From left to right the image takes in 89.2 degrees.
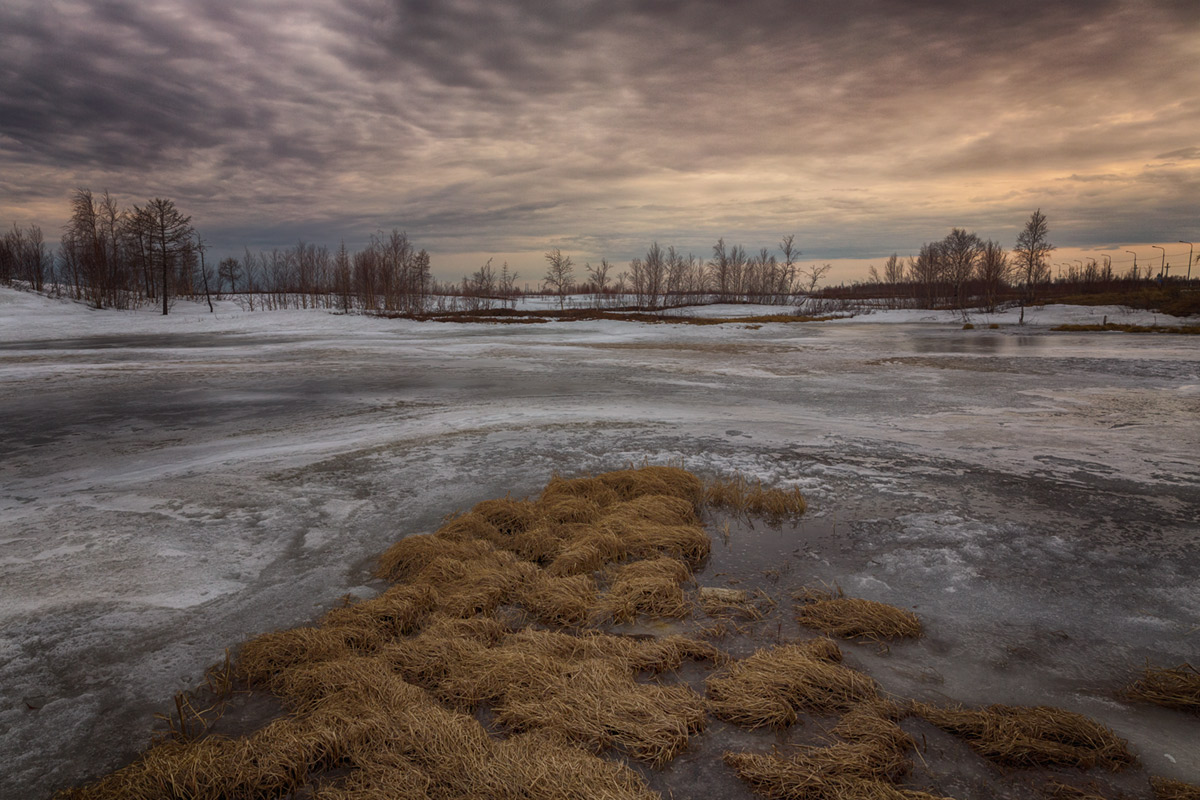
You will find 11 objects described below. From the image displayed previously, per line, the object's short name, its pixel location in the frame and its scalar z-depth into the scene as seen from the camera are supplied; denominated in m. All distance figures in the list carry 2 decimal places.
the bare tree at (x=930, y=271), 62.93
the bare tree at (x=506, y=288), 86.62
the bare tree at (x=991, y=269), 57.03
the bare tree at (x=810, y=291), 78.94
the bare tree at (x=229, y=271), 84.56
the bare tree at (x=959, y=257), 57.81
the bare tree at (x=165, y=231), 45.16
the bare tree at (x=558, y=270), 72.50
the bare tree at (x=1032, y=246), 51.31
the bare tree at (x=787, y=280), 75.06
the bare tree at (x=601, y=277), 77.06
